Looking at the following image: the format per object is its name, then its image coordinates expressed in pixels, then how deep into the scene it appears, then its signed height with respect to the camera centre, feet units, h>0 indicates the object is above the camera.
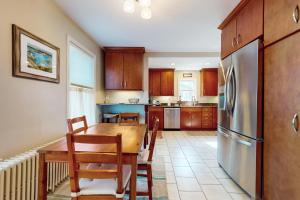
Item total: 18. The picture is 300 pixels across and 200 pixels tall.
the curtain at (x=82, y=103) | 8.43 -0.29
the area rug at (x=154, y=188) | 5.78 -3.67
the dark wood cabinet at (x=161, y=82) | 19.20 +2.05
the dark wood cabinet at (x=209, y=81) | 18.82 +2.15
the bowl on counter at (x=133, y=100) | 12.88 -0.13
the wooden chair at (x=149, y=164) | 5.10 -2.28
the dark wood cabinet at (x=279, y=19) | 4.02 +2.28
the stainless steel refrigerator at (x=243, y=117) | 5.28 -0.73
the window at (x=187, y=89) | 20.35 +1.26
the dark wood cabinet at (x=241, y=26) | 5.39 +2.96
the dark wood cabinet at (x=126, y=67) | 12.56 +2.55
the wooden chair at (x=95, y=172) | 3.40 -1.71
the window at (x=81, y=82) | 8.31 +0.96
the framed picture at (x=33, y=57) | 4.82 +1.46
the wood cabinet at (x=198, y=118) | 18.03 -2.26
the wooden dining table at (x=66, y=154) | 3.88 -1.42
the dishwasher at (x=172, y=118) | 18.02 -2.27
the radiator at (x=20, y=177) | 3.83 -2.14
